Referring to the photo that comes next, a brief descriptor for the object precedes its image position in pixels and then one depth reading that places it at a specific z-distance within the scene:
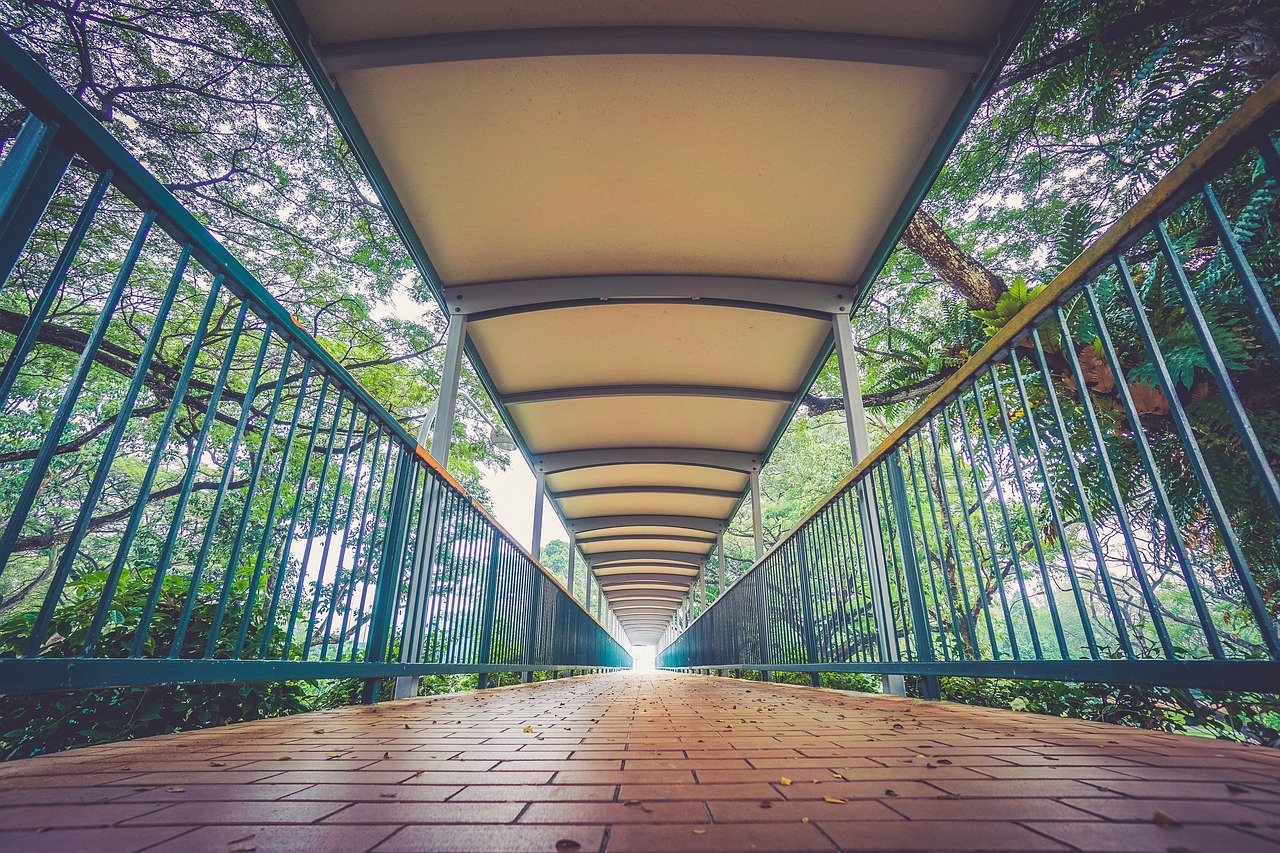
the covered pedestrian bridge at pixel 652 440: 0.90
